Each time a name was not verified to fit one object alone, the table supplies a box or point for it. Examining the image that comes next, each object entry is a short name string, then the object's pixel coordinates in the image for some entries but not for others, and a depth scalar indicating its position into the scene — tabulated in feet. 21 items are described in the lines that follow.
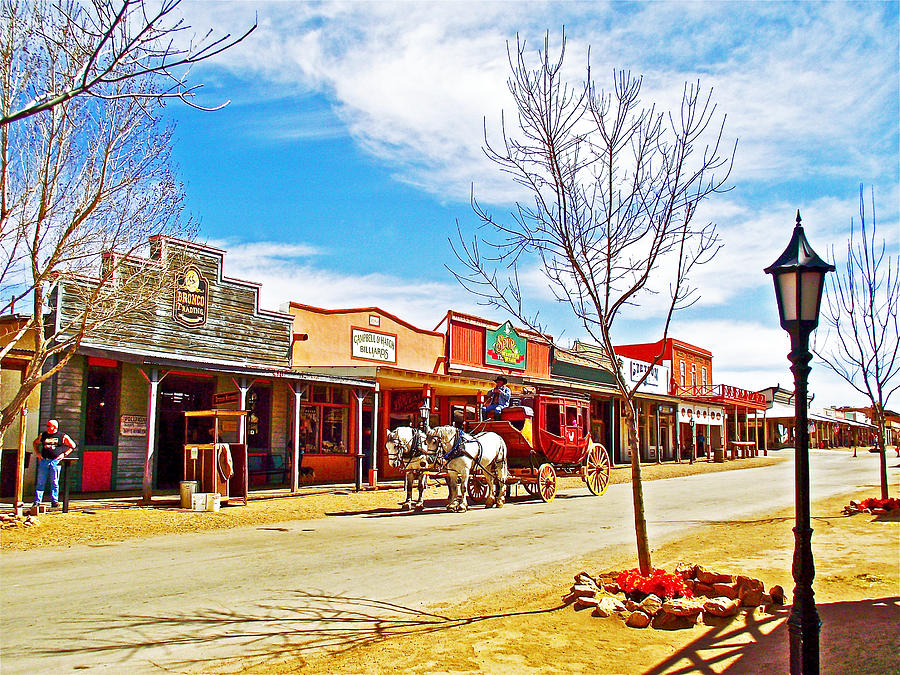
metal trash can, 49.73
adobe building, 72.02
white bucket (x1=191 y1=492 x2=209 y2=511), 49.60
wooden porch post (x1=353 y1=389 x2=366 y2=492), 65.36
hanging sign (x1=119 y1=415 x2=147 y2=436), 58.70
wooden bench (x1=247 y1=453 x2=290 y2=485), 67.31
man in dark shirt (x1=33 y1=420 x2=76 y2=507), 45.11
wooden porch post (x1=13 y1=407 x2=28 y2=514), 43.52
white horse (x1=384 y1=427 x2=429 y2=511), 48.26
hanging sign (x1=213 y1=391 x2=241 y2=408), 54.44
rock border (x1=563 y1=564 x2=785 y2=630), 20.66
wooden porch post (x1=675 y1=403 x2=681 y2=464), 139.13
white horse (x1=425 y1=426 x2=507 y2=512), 50.26
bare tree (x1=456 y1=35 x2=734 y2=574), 24.31
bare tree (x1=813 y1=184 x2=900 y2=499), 40.91
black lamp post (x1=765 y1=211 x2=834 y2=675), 16.37
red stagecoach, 58.29
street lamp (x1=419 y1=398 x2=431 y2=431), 50.00
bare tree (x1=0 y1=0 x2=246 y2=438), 35.22
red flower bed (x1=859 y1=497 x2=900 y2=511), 45.47
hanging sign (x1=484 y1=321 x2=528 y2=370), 101.50
